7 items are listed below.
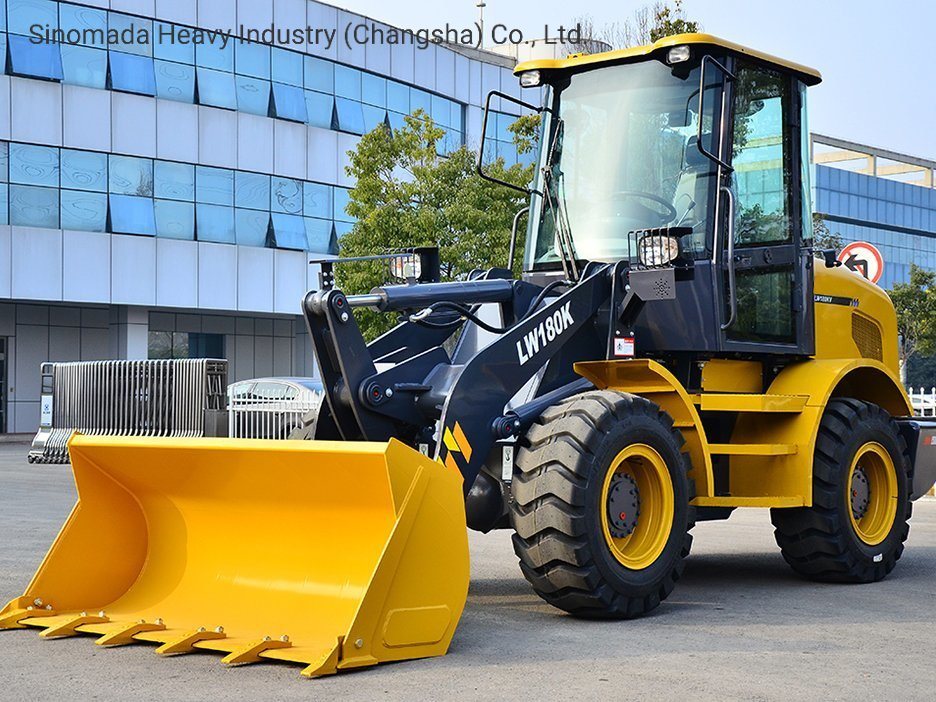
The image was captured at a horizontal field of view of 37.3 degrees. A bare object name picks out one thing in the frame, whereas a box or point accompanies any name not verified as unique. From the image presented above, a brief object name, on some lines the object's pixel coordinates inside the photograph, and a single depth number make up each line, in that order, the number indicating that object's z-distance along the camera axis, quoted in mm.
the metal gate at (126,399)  22438
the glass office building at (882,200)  89062
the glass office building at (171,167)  34844
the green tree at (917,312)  42312
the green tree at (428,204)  28625
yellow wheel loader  7031
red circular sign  16303
